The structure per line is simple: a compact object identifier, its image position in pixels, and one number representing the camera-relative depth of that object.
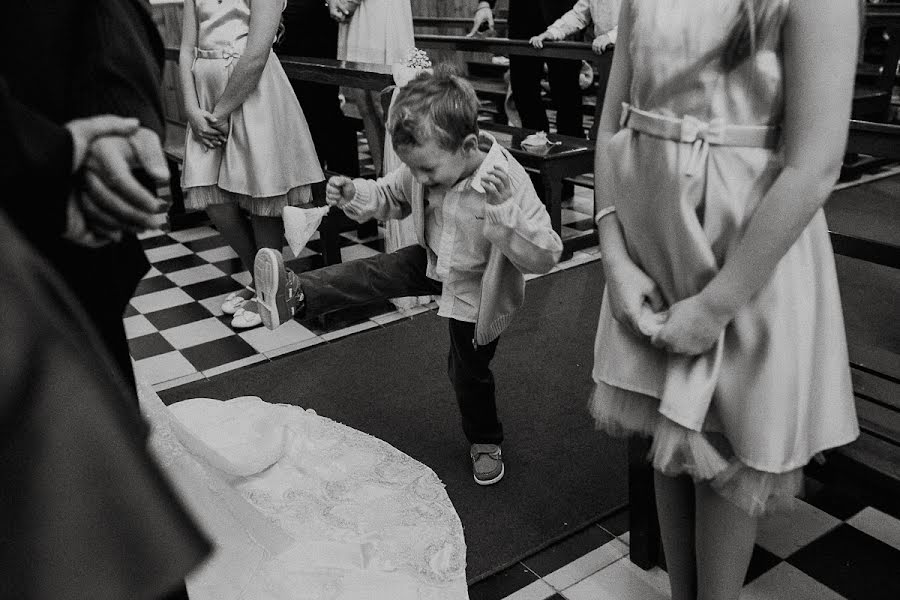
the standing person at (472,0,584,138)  5.11
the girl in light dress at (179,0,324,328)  3.14
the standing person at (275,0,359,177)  4.41
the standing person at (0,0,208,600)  0.53
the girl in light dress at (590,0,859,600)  1.12
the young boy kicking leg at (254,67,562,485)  1.85
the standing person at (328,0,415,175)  4.12
